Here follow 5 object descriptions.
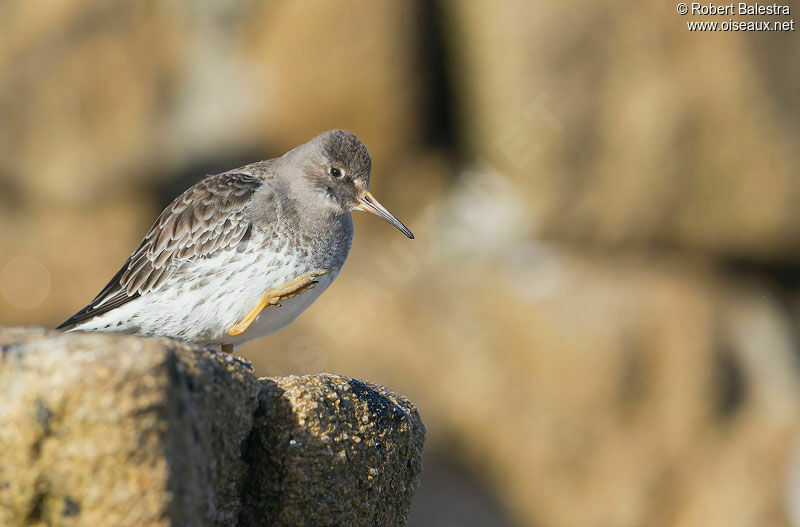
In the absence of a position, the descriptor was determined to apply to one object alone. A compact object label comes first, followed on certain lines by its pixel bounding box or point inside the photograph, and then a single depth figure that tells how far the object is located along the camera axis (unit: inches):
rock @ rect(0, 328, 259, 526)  219.1
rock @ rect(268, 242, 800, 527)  936.9
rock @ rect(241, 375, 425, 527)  279.0
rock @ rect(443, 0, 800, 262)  940.6
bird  421.1
